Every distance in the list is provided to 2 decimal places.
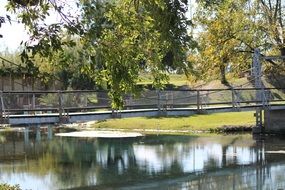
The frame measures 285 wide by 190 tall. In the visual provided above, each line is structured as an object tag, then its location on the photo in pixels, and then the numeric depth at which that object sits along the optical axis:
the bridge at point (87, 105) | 21.06
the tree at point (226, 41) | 39.59
